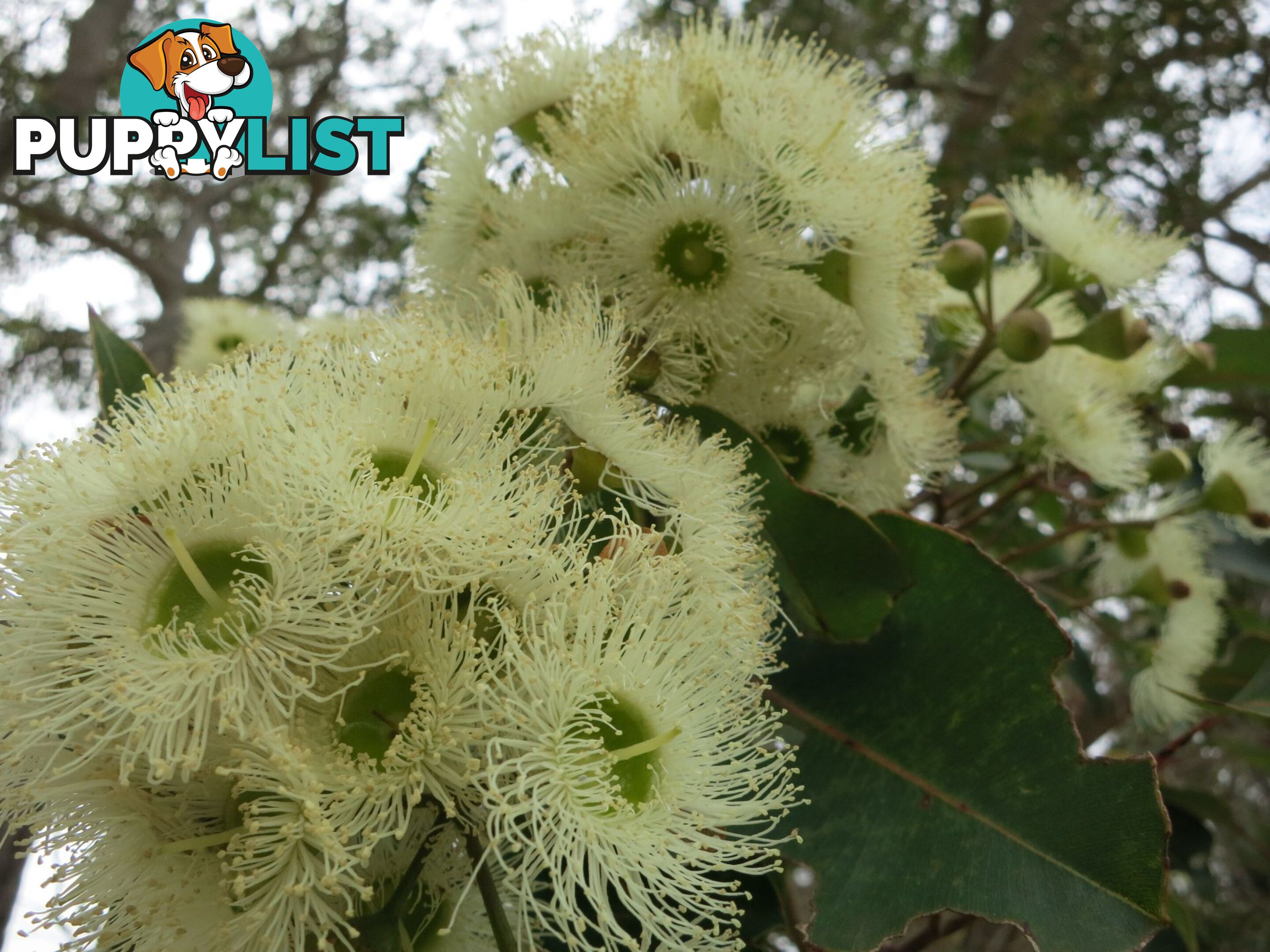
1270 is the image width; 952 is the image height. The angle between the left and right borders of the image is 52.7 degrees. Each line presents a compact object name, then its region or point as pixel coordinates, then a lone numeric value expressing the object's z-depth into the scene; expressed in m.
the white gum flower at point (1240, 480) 0.32
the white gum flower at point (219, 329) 0.32
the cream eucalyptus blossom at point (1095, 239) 0.29
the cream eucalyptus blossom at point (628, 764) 0.16
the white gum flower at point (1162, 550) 0.32
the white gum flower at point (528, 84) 0.25
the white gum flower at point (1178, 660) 0.30
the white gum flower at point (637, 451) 0.19
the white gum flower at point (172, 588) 0.16
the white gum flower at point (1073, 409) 0.30
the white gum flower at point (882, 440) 0.25
